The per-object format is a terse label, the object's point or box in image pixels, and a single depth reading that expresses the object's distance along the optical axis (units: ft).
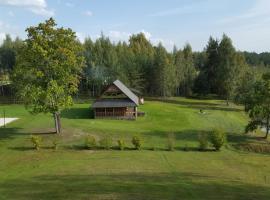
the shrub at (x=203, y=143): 81.80
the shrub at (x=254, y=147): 86.01
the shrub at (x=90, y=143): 79.26
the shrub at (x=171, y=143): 80.19
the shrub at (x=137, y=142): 78.89
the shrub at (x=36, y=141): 76.84
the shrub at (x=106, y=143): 79.32
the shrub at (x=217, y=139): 81.29
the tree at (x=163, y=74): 191.77
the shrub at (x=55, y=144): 77.49
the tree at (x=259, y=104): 95.37
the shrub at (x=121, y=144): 79.00
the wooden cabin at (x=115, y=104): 120.48
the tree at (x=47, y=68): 80.50
